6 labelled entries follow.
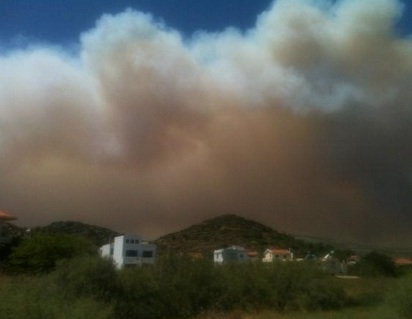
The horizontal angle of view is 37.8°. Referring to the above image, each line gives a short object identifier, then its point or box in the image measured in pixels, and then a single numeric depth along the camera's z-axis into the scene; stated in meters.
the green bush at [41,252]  51.62
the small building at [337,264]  85.28
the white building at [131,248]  80.60
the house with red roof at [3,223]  57.56
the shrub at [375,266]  64.82
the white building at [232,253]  86.32
